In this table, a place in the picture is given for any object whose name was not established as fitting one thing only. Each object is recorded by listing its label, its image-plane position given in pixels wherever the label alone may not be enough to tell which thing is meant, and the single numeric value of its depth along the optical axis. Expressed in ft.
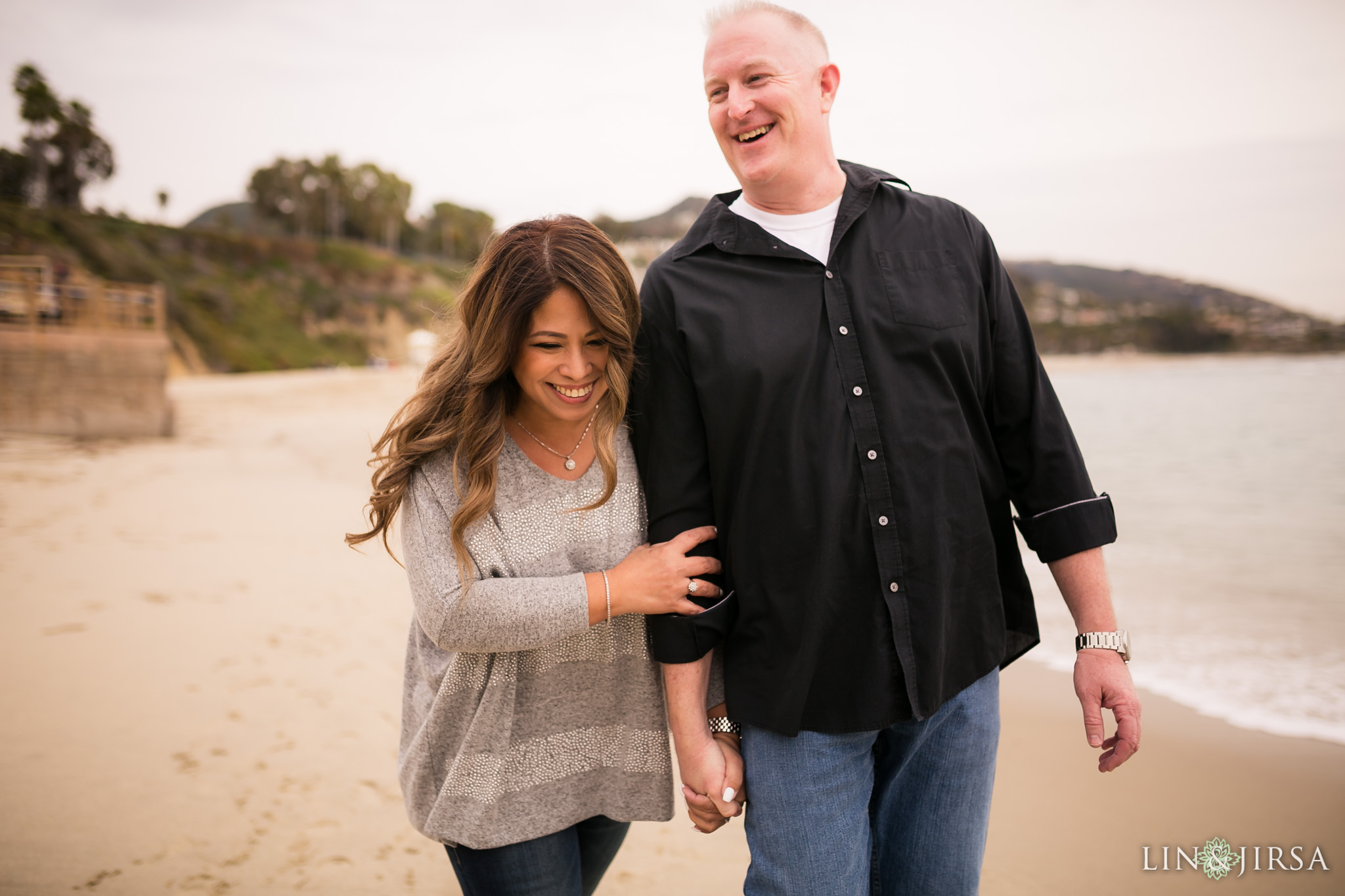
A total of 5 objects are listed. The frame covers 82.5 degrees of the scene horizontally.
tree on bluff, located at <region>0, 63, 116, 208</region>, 136.67
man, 5.52
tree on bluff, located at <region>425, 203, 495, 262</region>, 254.27
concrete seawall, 41.14
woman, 5.53
